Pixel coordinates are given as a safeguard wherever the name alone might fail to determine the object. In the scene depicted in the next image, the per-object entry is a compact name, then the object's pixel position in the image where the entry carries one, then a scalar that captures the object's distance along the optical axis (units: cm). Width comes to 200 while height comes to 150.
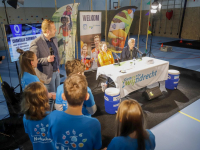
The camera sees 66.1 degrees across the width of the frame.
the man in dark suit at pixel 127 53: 474
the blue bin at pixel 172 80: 414
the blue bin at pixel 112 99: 308
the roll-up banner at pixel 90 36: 516
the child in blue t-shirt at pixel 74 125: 113
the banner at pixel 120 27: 591
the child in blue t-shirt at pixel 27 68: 208
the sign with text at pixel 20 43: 381
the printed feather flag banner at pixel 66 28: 487
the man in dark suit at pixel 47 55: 270
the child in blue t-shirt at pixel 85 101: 179
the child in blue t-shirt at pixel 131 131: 116
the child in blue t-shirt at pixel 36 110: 130
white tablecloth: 341
